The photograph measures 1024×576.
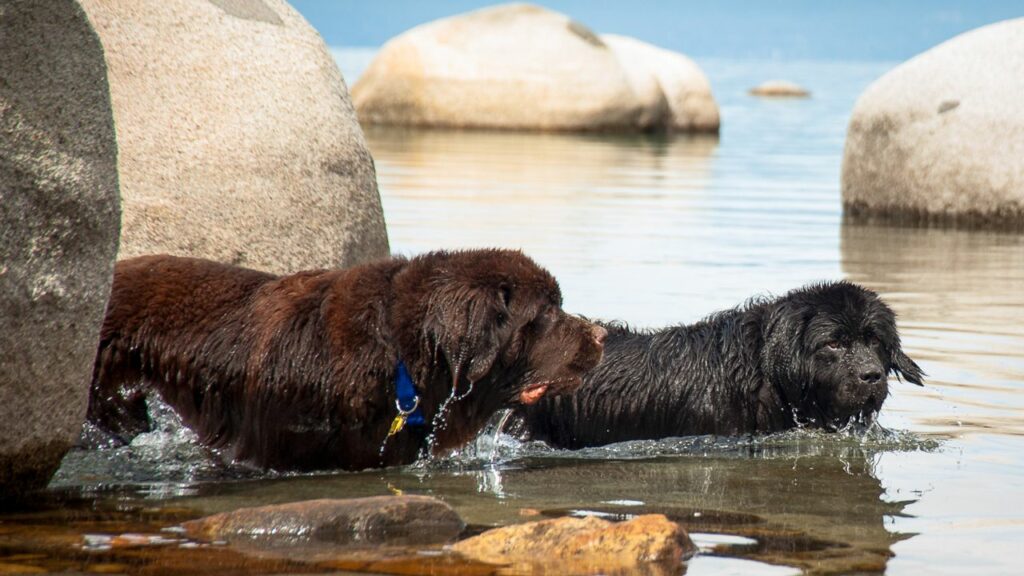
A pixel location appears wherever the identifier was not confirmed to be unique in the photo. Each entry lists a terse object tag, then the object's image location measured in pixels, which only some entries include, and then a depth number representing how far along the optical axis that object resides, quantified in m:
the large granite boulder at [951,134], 31.16
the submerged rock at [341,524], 10.47
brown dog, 12.67
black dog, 15.09
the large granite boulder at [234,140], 16.88
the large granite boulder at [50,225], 10.95
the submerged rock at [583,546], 9.93
